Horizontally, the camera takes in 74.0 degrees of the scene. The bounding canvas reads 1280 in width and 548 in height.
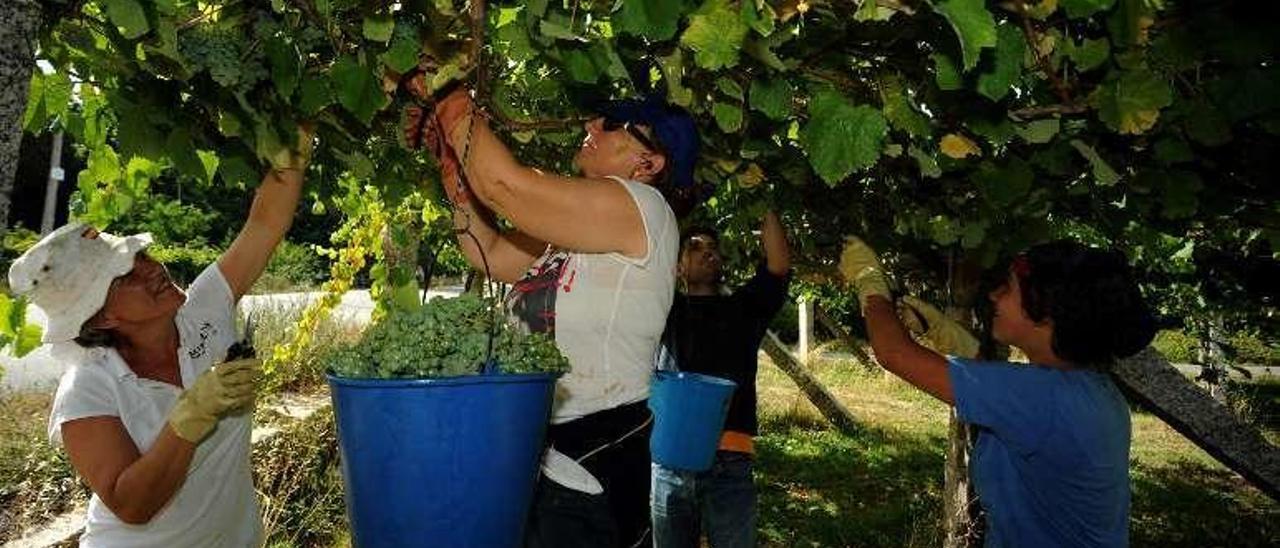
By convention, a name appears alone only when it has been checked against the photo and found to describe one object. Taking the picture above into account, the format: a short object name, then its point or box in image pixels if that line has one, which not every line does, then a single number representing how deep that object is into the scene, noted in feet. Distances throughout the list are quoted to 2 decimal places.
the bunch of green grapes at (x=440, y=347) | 4.79
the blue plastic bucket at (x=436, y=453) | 4.68
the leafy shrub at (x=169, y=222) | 37.97
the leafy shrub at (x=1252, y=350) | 47.44
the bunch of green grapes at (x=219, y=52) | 5.53
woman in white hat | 6.87
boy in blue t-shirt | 7.22
